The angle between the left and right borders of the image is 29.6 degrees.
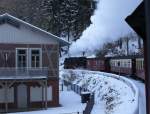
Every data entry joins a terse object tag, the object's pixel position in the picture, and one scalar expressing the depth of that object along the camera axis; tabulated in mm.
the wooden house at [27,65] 23889
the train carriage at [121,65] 30848
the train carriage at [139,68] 25443
